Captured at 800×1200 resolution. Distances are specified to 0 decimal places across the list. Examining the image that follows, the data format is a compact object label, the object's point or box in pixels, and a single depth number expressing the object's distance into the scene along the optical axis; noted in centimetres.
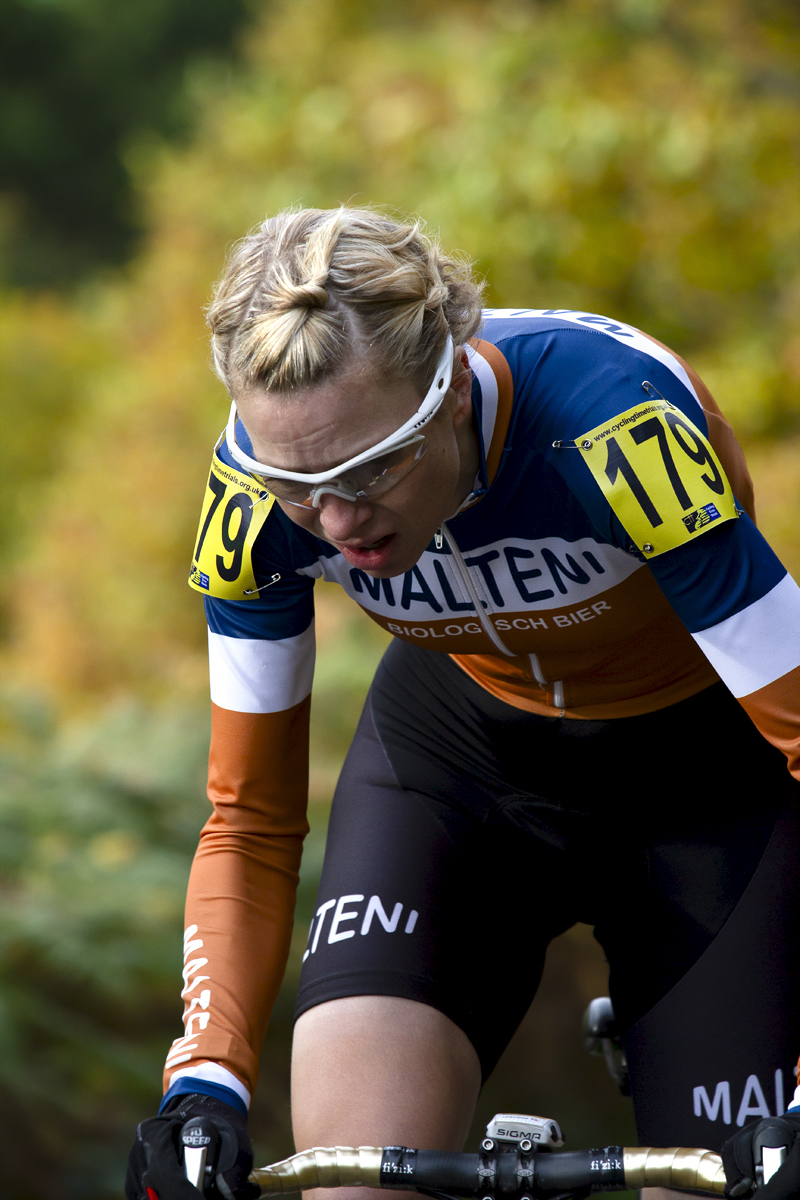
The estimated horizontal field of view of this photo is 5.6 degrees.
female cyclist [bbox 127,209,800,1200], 618
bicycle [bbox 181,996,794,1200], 609
